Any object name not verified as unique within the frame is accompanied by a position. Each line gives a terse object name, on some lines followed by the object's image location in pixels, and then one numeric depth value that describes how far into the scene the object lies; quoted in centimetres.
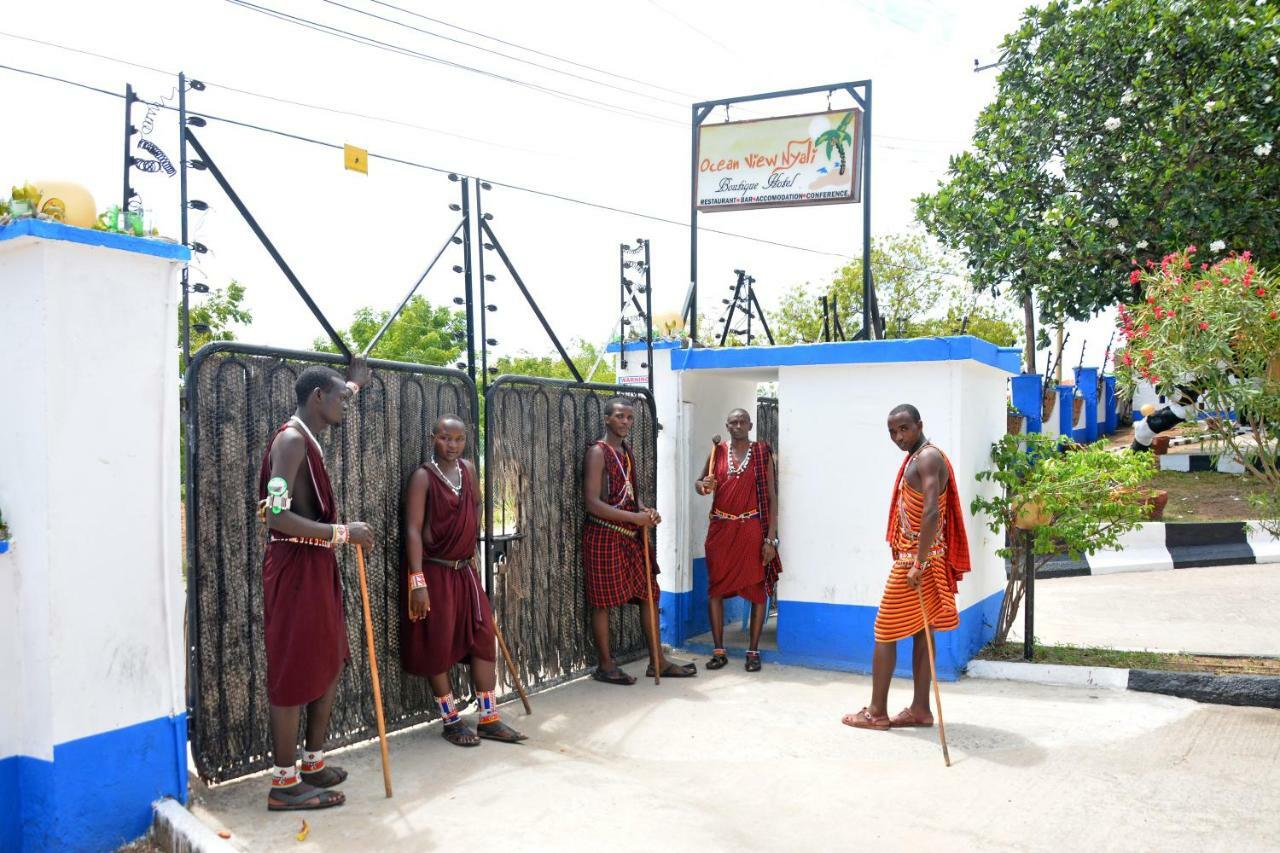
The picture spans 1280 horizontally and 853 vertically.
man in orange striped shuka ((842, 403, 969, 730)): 560
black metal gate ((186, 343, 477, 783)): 451
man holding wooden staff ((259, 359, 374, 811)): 433
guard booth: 710
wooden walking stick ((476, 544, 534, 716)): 593
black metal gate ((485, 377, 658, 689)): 630
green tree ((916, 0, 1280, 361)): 1200
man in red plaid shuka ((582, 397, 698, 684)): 676
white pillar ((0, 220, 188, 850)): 381
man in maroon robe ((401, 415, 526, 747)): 539
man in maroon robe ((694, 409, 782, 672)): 743
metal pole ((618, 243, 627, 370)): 789
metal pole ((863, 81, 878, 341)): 798
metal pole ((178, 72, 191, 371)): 447
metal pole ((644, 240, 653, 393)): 777
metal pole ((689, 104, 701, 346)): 858
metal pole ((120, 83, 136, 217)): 439
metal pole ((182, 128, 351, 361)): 471
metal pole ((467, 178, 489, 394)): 609
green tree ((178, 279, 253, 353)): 1530
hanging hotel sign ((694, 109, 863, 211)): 829
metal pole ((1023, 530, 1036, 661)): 705
